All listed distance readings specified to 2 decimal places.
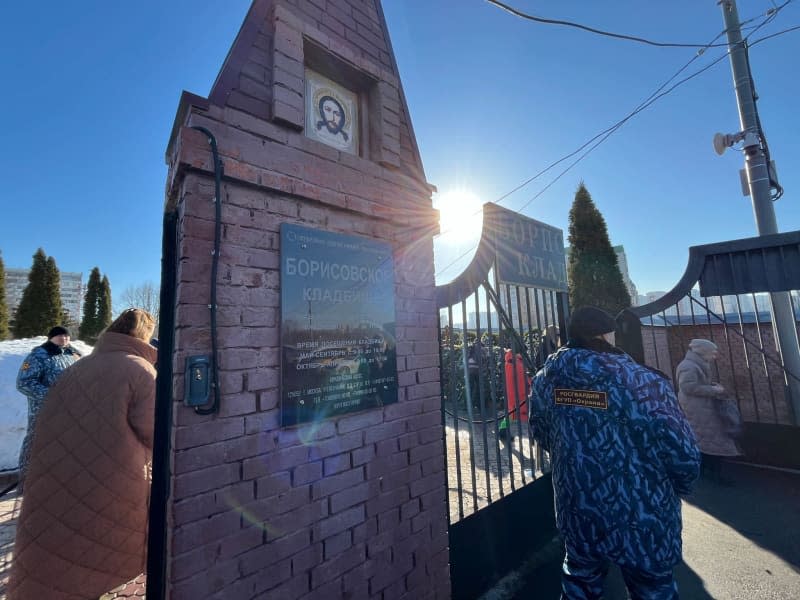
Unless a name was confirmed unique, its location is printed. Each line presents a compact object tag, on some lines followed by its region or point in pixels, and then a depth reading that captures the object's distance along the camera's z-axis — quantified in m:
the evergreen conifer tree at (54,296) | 19.17
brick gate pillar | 1.37
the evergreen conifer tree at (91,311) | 23.53
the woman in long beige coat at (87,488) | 1.71
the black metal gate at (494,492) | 2.43
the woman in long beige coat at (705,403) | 4.05
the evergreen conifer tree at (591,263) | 10.71
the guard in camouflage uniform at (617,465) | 1.68
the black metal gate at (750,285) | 3.98
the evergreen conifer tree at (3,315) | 16.98
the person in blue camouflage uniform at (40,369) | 3.37
